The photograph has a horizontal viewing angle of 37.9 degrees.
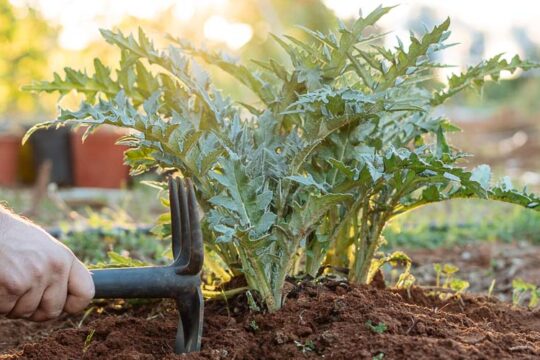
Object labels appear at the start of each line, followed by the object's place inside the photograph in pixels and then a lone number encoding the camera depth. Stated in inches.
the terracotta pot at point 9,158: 393.4
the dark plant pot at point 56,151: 384.5
